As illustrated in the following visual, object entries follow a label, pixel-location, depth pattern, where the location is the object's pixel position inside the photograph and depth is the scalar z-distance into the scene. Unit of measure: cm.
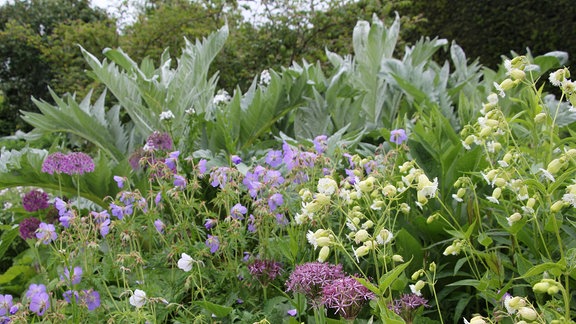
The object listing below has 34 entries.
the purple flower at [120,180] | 199
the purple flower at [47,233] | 171
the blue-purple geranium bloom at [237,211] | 178
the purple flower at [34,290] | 176
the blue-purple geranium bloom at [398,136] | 209
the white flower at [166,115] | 255
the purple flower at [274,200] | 177
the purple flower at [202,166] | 204
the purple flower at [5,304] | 171
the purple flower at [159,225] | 190
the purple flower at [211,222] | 171
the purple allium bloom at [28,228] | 200
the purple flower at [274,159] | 218
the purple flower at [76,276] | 166
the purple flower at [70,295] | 171
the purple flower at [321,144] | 212
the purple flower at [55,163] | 196
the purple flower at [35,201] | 208
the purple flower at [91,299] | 169
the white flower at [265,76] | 424
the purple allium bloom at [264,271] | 164
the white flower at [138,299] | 139
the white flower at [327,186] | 126
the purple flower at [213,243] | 169
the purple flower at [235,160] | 212
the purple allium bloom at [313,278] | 131
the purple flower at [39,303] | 173
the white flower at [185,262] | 148
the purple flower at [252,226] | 182
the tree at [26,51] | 1192
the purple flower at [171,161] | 200
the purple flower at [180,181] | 187
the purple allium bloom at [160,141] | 230
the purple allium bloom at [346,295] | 123
